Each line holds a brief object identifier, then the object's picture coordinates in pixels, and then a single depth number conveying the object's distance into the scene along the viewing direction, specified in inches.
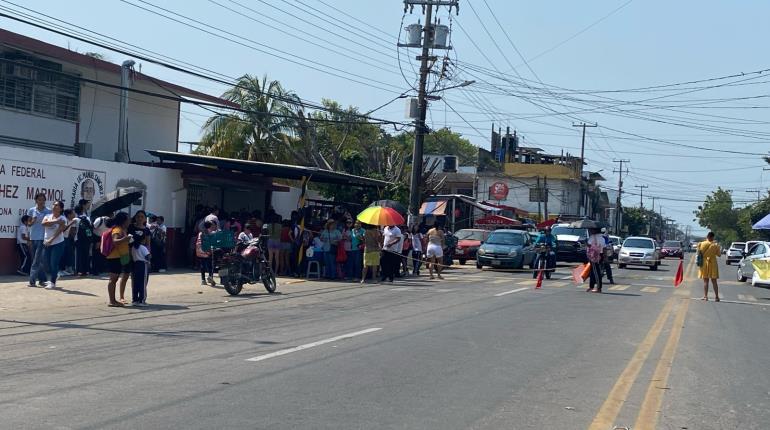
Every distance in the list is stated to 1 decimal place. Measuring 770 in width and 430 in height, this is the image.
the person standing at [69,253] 801.9
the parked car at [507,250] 1338.6
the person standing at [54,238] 714.2
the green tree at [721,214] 5634.8
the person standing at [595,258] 963.3
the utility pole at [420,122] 1334.9
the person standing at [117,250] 636.1
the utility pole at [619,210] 3958.2
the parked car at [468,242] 1552.7
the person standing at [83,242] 828.6
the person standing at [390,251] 1045.8
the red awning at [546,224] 2063.5
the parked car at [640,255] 1711.4
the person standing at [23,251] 815.1
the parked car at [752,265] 1114.1
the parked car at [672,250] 2600.9
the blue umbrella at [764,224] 1800.0
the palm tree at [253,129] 1678.2
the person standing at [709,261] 908.6
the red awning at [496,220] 1920.5
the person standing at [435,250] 1127.0
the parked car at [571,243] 1736.0
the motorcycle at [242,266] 770.2
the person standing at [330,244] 1018.7
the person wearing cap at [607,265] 1044.3
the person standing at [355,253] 1047.0
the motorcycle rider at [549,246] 1191.6
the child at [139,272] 654.5
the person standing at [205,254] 833.5
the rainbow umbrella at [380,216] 1019.6
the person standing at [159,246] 928.3
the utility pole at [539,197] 2610.7
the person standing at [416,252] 1185.4
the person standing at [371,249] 1009.5
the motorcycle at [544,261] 1119.2
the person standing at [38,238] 729.6
